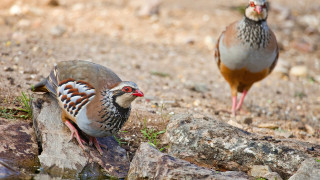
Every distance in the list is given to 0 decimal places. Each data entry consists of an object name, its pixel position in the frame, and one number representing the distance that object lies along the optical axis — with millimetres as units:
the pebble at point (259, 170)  8224
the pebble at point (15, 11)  19312
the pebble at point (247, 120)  11930
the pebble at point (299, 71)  17797
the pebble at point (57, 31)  17516
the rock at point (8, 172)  7559
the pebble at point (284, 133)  10605
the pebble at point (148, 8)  21000
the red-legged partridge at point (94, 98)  8070
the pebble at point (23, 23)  18105
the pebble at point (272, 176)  7964
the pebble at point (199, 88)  14274
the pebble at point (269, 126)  11461
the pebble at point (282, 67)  17734
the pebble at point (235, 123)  10789
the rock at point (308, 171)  7590
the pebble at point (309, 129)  11953
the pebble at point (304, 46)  20609
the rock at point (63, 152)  8070
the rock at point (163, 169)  7387
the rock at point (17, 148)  7949
